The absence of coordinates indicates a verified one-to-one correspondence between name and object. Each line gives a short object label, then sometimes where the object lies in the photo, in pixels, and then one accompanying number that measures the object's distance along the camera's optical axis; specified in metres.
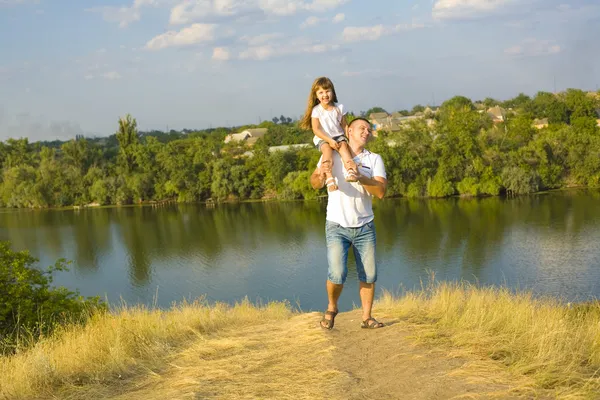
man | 4.27
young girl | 4.27
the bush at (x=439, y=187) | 41.97
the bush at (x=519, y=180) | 40.00
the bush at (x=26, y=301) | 7.23
